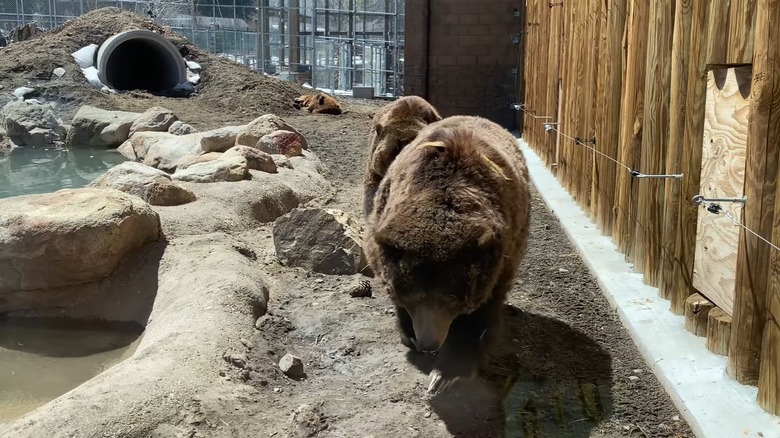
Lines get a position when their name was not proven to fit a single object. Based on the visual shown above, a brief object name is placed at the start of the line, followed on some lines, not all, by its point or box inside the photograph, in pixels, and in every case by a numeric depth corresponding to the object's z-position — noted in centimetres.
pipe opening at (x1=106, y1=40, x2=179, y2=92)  2165
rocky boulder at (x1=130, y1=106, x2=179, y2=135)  1435
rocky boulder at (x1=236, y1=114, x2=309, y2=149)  1143
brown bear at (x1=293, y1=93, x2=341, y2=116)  1744
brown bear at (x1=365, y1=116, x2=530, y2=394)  348
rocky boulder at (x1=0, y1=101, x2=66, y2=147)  1522
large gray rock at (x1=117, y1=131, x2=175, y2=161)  1291
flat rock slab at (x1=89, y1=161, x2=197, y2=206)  751
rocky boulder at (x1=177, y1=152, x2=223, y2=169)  973
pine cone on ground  561
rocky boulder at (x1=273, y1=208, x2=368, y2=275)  622
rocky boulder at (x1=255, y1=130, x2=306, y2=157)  1118
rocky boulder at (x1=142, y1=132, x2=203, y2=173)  1159
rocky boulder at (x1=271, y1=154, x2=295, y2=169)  1021
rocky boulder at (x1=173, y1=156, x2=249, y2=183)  868
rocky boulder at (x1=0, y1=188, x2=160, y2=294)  589
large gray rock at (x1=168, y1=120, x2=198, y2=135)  1386
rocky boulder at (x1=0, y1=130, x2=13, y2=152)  1517
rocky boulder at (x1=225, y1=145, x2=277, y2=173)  941
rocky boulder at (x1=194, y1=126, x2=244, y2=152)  1146
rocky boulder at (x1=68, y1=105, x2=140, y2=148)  1502
